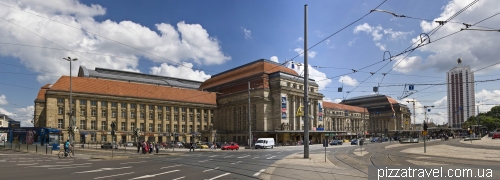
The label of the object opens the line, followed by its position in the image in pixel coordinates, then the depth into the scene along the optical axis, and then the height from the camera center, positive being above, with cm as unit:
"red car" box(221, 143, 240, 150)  6406 -611
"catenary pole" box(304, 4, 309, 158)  3045 +71
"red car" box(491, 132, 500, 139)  7678 -533
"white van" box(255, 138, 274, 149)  6638 -581
